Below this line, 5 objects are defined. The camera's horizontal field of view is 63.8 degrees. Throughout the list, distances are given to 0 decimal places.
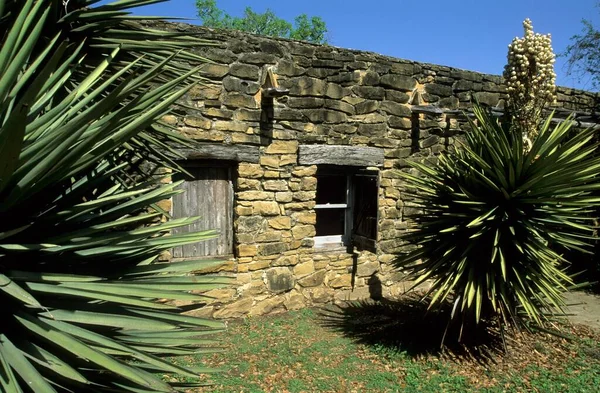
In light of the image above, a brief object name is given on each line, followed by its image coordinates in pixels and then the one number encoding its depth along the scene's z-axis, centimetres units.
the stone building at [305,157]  594
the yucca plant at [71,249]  139
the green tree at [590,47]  1177
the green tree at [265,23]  2969
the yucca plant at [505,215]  444
